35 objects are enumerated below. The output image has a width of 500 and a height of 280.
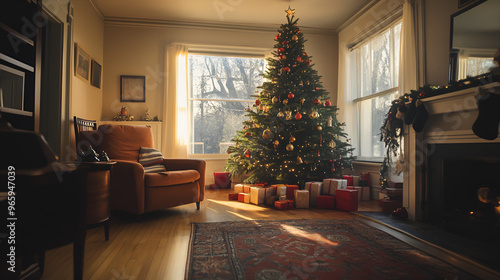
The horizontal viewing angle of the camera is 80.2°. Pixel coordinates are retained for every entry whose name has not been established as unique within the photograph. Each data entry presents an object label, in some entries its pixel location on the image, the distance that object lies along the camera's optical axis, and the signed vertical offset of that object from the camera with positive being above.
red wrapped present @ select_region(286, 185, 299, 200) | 3.75 -0.60
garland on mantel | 2.58 +0.35
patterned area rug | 1.62 -0.71
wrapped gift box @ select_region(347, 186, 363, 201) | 4.23 -0.68
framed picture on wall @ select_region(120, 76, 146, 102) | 5.15 +0.96
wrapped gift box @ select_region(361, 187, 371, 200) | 4.26 -0.69
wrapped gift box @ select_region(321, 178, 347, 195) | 3.70 -0.51
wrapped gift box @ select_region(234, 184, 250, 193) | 4.02 -0.60
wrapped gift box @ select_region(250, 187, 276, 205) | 3.75 -0.63
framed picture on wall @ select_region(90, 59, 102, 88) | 4.54 +1.10
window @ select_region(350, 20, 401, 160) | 4.17 +0.96
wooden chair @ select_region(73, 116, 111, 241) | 2.03 -0.38
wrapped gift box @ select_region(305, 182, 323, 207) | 3.75 -0.58
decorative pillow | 3.29 -0.18
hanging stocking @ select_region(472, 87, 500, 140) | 2.11 +0.23
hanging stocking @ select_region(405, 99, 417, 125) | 2.91 +0.33
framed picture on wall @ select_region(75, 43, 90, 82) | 3.93 +1.11
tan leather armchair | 2.79 -0.32
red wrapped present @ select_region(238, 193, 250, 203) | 3.93 -0.71
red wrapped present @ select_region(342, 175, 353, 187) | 4.30 -0.52
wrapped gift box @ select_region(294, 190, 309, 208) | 3.60 -0.66
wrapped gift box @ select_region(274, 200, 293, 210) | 3.51 -0.71
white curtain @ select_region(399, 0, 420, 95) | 3.45 +1.14
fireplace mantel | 2.43 +0.12
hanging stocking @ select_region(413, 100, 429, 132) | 2.83 +0.28
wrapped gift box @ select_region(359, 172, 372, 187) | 4.40 -0.48
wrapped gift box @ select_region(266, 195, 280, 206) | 3.72 -0.68
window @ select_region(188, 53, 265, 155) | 5.48 +0.91
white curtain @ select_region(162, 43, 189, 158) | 5.18 +0.69
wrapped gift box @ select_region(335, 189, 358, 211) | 3.41 -0.63
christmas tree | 3.99 +0.21
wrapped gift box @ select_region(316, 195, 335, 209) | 3.57 -0.68
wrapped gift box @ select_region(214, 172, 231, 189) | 5.21 -0.61
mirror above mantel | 2.35 +0.93
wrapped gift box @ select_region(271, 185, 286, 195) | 3.67 -0.56
